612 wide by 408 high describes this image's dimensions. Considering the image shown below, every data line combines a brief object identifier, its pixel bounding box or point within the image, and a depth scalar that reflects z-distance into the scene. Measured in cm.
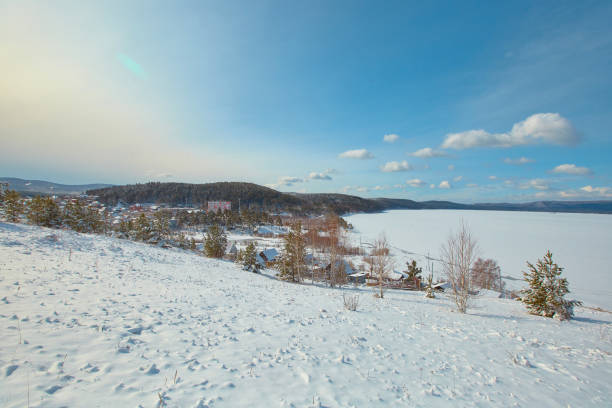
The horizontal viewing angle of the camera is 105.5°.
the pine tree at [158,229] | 3397
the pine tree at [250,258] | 2866
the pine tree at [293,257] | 2561
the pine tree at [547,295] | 1422
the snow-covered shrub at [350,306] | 1188
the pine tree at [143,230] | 3316
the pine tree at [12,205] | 2351
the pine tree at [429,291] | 2064
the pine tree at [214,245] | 3644
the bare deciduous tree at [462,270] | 1469
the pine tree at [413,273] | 3401
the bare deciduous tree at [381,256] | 1899
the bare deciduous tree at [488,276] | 3818
